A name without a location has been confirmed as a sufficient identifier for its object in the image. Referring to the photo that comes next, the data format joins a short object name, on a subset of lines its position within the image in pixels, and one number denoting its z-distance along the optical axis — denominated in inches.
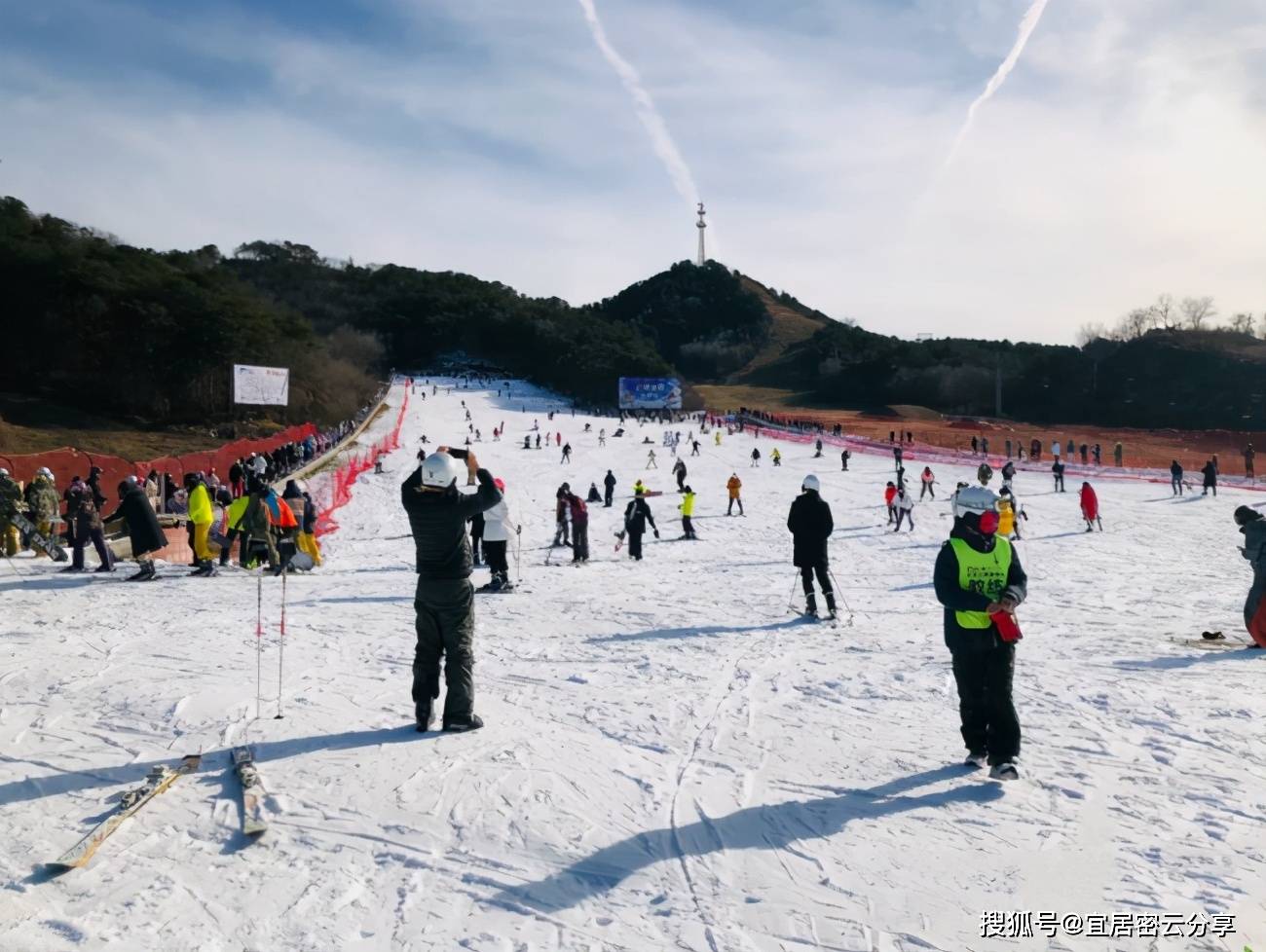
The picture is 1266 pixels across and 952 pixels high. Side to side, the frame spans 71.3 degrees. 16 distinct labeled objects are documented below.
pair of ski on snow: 151.1
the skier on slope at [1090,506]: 831.7
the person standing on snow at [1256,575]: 328.8
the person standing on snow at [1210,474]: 1114.1
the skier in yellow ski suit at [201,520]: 468.1
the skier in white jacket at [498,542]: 444.5
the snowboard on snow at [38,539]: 470.8
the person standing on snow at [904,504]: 813.2
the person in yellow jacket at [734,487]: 932.9
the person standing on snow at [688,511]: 758.5
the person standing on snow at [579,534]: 603.2
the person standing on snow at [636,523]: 622.8
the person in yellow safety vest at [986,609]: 188.5
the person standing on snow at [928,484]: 1020.5
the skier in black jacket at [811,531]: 378.9
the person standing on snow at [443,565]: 202.7
